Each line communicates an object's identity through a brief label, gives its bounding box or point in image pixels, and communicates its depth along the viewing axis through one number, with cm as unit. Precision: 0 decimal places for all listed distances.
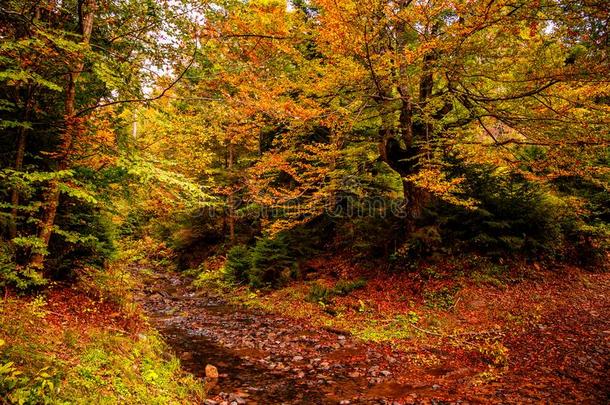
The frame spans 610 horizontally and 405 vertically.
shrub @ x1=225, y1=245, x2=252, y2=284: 1697
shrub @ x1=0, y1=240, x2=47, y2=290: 655
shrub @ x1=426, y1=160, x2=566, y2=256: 1191
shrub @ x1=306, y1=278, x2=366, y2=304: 1259
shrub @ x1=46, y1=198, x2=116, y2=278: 825
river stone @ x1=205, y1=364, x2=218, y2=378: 700
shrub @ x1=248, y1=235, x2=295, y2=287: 1542
